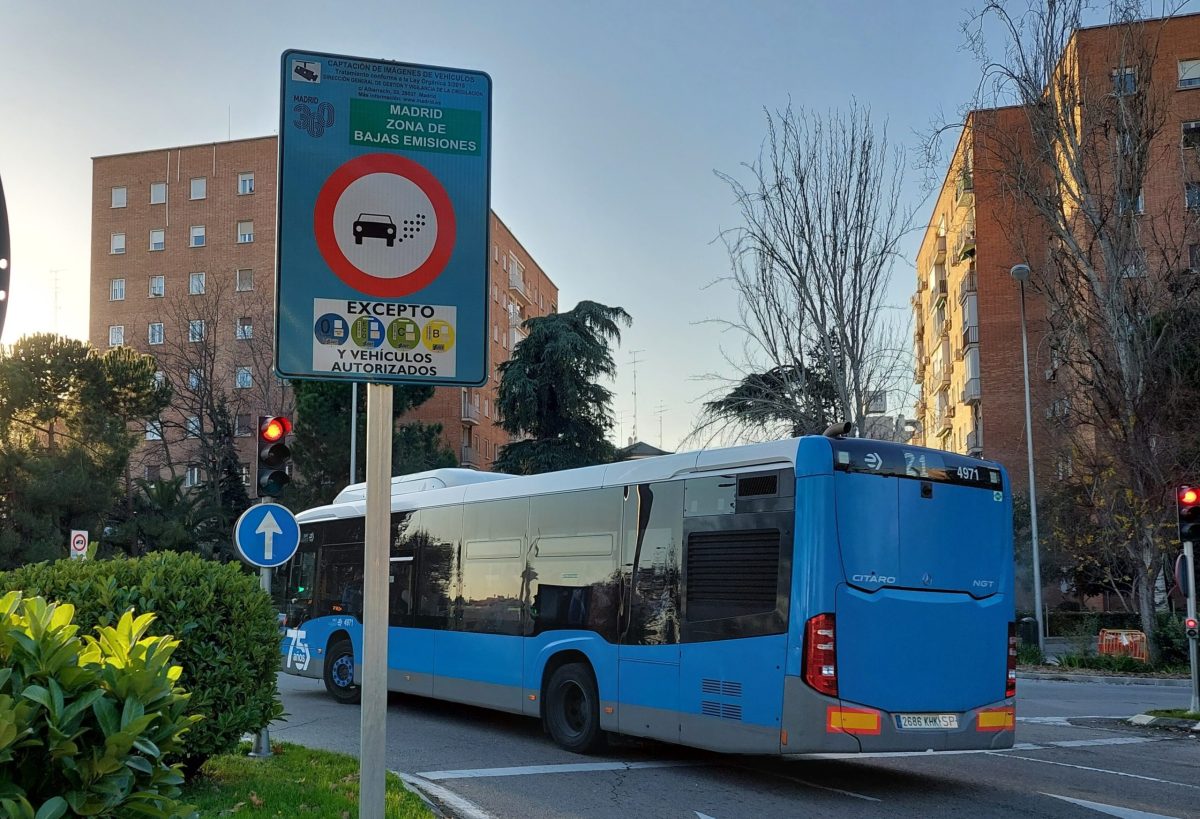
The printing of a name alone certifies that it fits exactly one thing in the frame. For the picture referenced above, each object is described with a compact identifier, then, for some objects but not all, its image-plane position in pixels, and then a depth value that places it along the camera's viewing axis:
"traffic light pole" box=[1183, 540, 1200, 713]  16.28
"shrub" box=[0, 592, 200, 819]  3.19
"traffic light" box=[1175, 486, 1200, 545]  15.88
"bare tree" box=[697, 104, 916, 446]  24.81
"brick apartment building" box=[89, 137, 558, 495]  61.31
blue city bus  9.63
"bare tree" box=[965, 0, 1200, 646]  26.30
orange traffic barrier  27.77
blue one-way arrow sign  11.77
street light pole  29.22
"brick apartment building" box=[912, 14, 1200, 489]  29.30
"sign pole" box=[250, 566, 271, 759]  10.09
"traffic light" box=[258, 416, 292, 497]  11.86
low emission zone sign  4.25
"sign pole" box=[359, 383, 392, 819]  4.05
